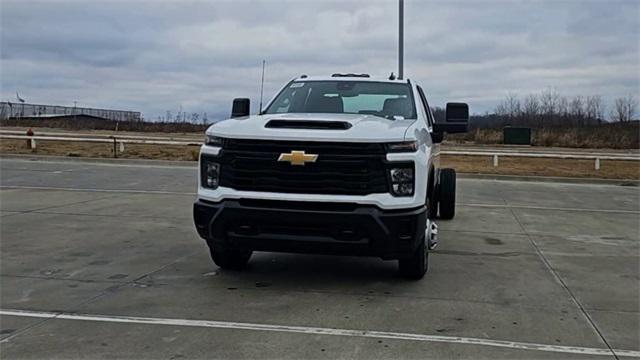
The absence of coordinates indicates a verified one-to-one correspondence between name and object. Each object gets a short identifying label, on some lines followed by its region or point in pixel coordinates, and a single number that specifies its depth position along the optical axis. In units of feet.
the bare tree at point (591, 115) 253.55
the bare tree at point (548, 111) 257.55
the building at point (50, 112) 260.21
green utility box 151.64
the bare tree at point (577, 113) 252.42
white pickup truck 18.95
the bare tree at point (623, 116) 241.55
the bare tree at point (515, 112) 261.85
